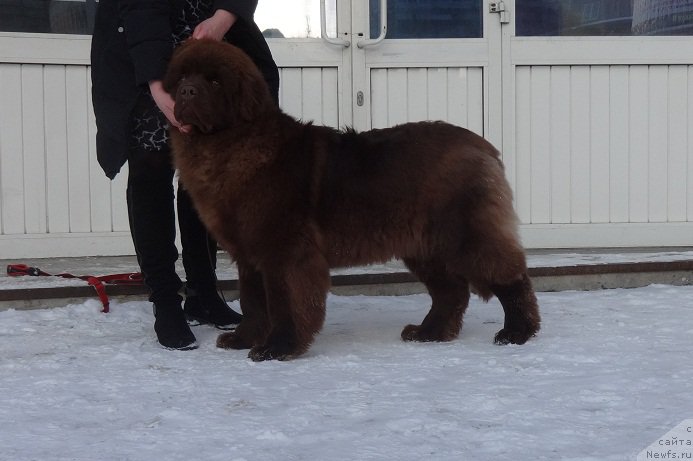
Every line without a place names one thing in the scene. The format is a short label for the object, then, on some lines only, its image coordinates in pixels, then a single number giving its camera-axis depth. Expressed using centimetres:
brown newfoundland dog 327
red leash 416
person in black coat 342
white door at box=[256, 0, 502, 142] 543
